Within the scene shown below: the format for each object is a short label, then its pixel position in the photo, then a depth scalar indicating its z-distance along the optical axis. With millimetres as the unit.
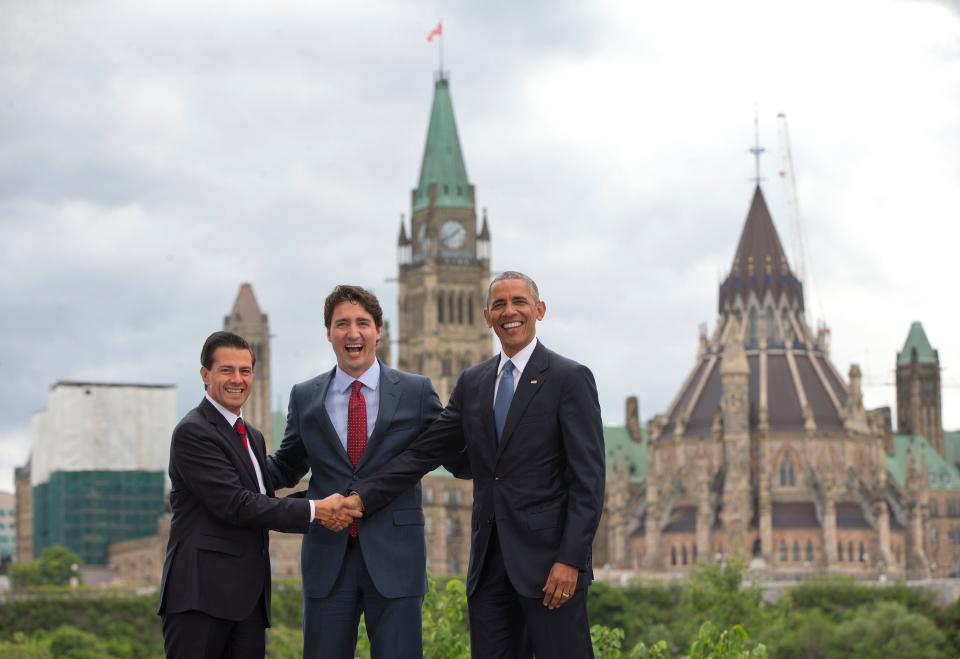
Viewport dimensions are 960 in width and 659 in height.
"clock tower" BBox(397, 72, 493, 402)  191750
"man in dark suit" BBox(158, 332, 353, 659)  18312
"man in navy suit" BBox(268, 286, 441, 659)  18766
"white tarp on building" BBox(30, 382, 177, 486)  175875
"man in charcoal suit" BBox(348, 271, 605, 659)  18031
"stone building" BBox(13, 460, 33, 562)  197638
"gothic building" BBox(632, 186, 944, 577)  155750
